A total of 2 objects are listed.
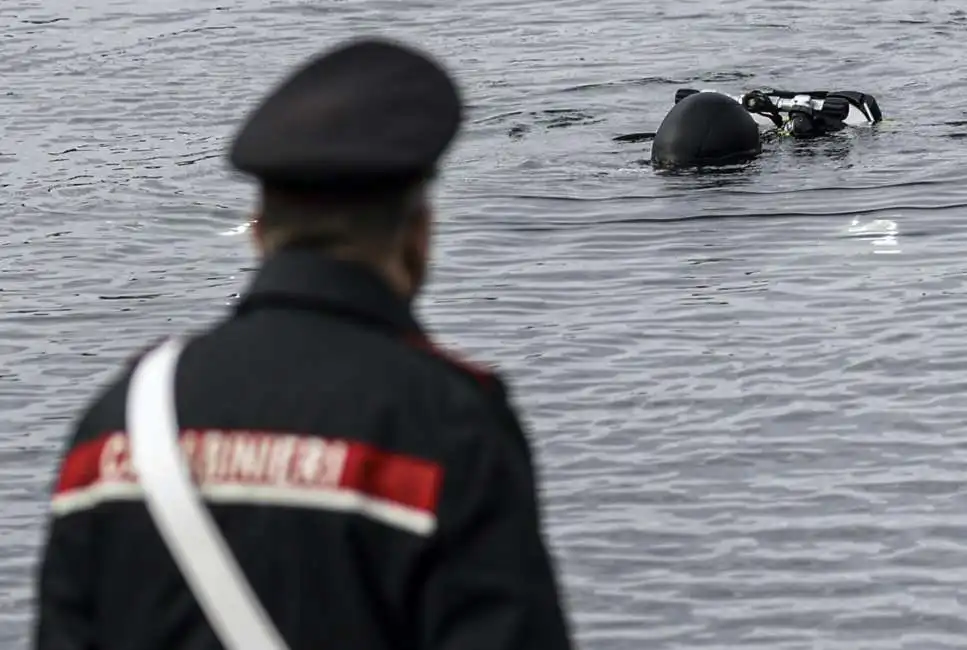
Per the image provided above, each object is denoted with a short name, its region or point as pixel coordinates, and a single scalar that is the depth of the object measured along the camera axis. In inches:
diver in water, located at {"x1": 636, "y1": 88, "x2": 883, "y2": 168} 1379.2
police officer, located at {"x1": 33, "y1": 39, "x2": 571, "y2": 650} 229.0
